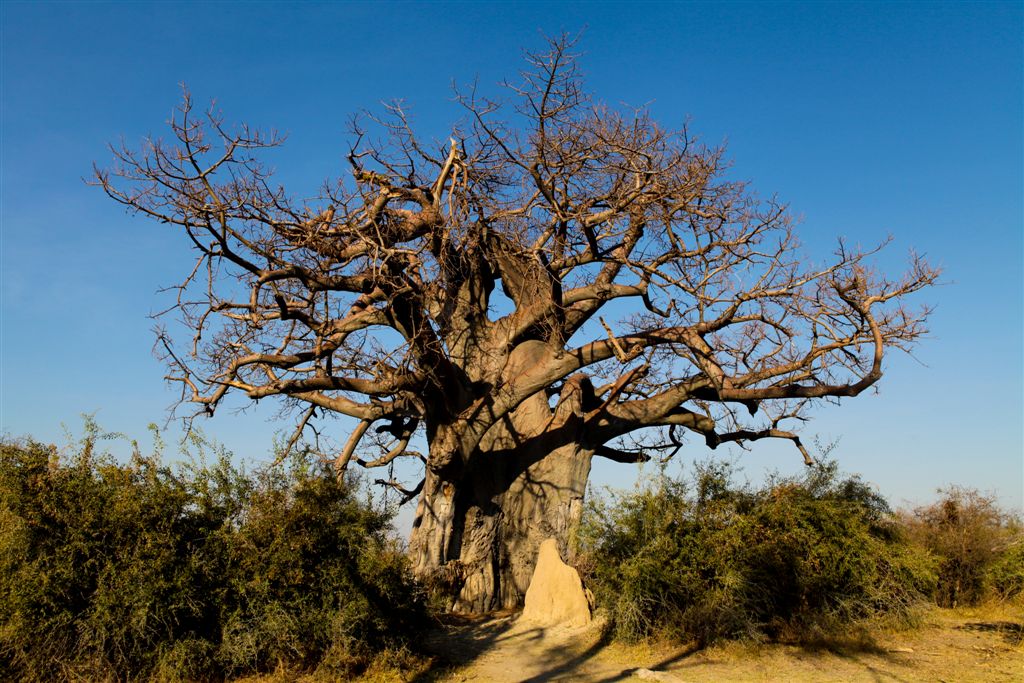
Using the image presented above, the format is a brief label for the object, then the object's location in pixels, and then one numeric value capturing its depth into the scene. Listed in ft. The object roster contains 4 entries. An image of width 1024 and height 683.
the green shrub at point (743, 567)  30.40
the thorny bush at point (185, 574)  23.15
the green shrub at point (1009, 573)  34.22
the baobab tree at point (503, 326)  33.83
